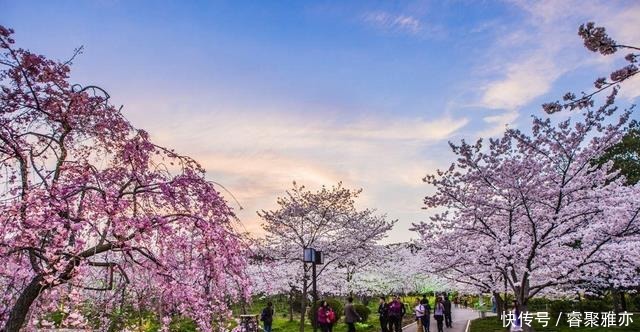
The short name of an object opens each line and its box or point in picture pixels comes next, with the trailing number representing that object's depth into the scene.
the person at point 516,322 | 15.68
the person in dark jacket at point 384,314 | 18.28
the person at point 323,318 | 15.84
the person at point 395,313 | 17.92
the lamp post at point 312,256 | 13.02
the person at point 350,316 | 16.00
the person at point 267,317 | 20.23
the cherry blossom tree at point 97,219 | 5.86
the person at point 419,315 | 18.66
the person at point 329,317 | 15.97
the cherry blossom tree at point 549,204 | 12.73
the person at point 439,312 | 20.57
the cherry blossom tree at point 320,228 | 24.80
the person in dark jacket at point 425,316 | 19.29
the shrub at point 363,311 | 27.73
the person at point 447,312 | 23.41
